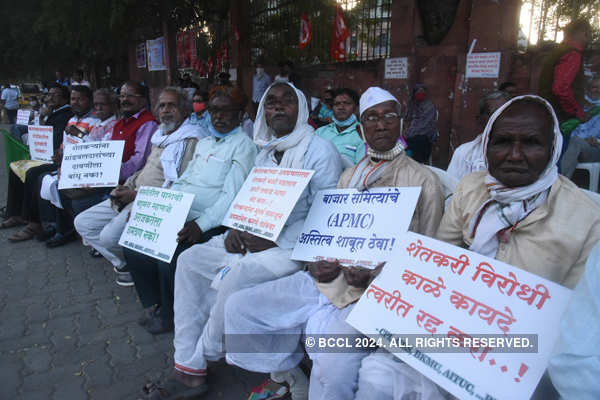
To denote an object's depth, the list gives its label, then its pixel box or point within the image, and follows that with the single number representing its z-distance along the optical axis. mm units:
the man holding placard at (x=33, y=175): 5773
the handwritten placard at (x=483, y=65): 6457
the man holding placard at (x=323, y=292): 2289
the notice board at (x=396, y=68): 7586
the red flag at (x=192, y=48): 12750
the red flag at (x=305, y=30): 9602
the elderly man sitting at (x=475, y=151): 3694
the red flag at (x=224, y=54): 12117
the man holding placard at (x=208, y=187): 3273
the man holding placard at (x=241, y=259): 2631
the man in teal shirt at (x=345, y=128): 4805
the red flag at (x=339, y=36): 8719
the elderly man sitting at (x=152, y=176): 3906
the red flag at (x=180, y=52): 13456
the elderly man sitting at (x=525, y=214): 1756
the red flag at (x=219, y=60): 12398
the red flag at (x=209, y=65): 12745
